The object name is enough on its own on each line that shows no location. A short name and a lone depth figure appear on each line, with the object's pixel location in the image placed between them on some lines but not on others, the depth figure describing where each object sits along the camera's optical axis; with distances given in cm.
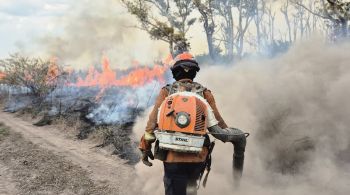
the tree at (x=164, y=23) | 2288
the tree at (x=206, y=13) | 2267
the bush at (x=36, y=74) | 2169
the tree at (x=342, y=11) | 1059
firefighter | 407
